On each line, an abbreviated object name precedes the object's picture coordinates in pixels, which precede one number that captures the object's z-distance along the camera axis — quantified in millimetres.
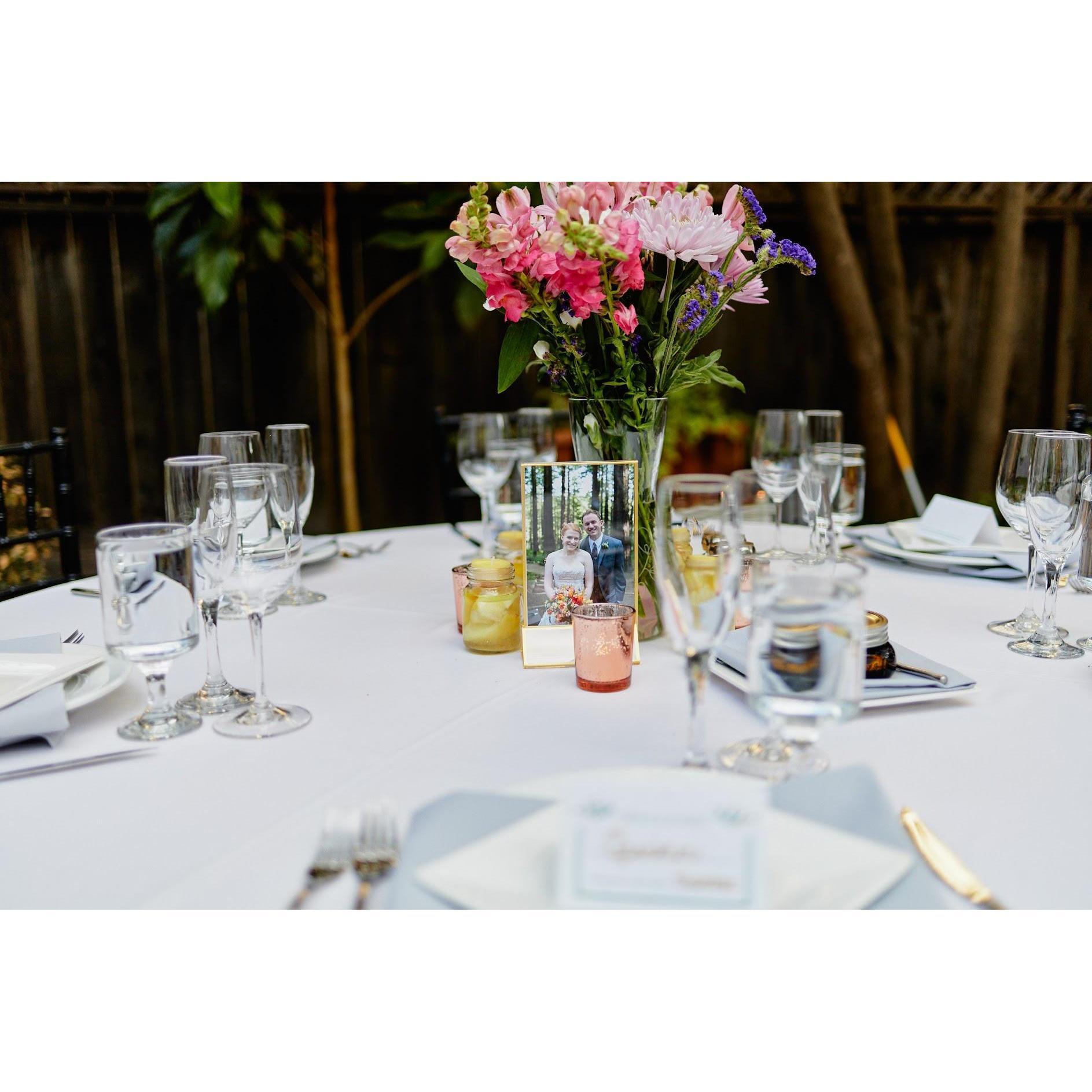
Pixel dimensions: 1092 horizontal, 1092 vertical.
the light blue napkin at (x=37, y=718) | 986
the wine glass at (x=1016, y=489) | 1288
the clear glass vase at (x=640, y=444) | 1323
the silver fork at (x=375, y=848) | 743
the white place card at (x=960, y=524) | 1712
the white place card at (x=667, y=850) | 682
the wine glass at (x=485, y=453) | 1752
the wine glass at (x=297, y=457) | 1579
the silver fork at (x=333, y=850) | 756
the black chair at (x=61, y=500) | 1947
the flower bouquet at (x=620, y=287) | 1191
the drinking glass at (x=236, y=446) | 1417
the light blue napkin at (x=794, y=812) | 721
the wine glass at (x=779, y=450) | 1678
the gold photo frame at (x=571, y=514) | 1258
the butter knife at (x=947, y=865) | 729
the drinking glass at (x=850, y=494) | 1624
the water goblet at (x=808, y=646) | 812
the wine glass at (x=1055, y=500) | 1237
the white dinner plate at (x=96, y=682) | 1064
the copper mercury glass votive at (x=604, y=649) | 1145
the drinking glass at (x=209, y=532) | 1067
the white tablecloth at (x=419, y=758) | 787
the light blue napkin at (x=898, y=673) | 1086
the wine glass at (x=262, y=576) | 1050
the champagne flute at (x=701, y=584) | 852
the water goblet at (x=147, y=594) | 970
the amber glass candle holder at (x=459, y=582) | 1377
